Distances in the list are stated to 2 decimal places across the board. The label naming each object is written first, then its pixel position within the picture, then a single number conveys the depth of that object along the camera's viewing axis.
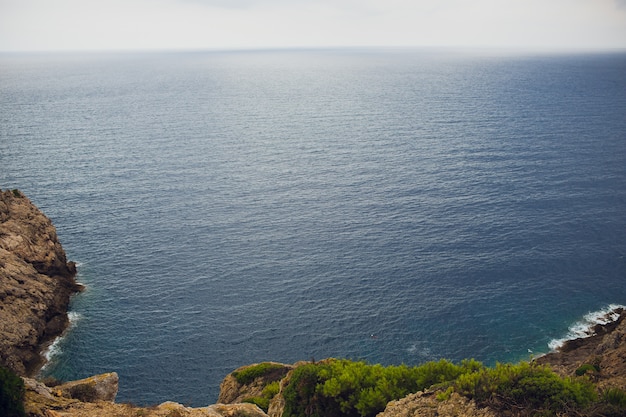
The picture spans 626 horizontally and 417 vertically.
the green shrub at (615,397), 28.22
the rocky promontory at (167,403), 29.89
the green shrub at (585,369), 46.62
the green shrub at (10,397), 24.84
